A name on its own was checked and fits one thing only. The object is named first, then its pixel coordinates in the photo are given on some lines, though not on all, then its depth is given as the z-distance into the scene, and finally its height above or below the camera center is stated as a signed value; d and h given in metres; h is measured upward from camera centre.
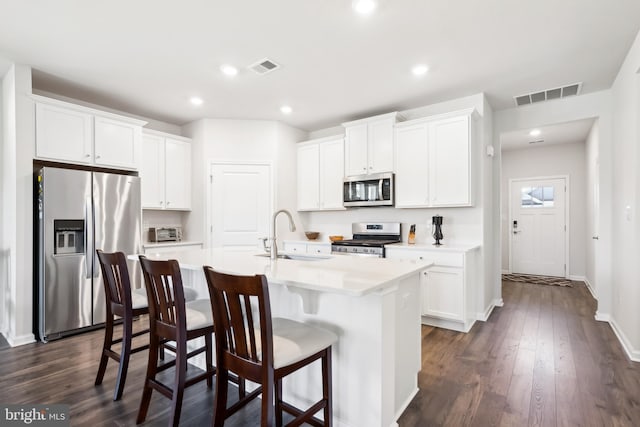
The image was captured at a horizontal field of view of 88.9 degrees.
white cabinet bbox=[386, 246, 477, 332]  3.37 -0.76
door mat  5.81 -1.22
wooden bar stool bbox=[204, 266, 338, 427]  1.32 -0.60
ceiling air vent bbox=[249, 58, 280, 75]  3.05 +1.45
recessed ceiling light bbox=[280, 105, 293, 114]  4.30 +1.44
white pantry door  4.72 +0.18
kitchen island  1.62 -0.60
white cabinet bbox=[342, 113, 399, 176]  4.18 +0.94
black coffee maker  3.95 -0.17
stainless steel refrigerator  3.12 -0.22
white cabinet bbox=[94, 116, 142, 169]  3.62 +0.86
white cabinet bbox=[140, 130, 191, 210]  4.35 +0.64
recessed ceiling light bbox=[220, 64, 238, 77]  3.13 +1.44
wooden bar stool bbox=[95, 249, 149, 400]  2.07 -0.60
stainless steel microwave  4.19 +0.34
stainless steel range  3.94 -0.32
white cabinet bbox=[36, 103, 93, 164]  3.20 +0.86
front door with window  6.32 -0.24
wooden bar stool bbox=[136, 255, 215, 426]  1.71 -0.61
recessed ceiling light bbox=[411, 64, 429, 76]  3.12 +1.42
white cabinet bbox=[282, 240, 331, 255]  4.59 -0.45
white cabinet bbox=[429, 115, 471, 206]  3.65 +0.62
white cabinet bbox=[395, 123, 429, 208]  3.93 +0.61
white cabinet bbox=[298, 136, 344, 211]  4.75 +0.64
